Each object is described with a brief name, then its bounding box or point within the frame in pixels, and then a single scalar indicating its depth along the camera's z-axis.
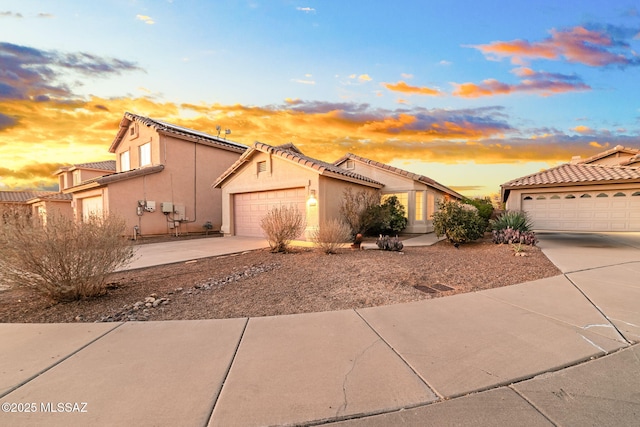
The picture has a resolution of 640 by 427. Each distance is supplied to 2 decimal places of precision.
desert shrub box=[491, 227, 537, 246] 10.17
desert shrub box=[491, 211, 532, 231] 11.83
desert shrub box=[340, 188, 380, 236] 13.45
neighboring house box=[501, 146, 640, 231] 13.58
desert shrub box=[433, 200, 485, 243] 11.24
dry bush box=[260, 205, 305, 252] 9.95
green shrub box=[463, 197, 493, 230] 19.64
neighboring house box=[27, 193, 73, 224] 22.77
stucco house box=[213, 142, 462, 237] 12.63
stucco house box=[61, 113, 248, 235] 15.82
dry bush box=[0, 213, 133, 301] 4.42
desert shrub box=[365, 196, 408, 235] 14.27
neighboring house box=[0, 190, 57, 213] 26.66
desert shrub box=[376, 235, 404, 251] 9.87
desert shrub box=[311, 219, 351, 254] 9.33
